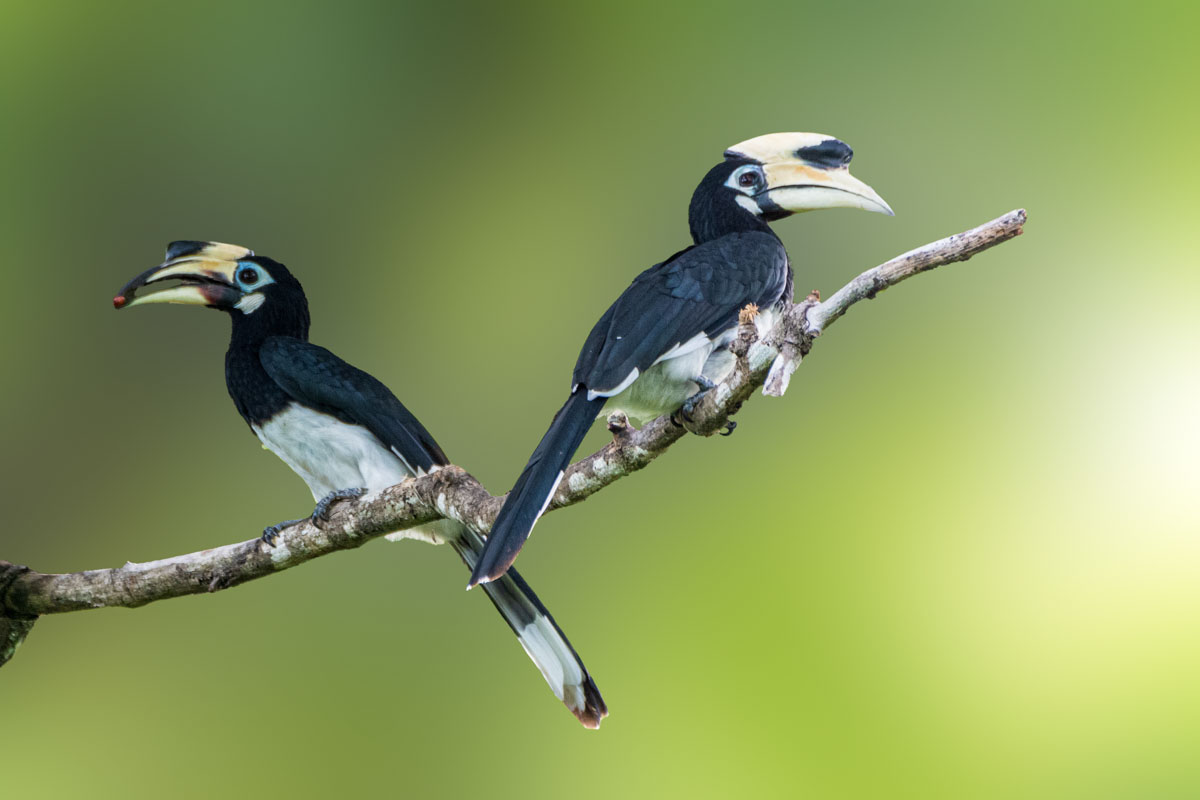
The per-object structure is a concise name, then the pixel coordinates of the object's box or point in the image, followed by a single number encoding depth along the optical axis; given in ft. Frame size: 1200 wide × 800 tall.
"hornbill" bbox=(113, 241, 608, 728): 56.45
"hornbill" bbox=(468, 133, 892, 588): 55.84
